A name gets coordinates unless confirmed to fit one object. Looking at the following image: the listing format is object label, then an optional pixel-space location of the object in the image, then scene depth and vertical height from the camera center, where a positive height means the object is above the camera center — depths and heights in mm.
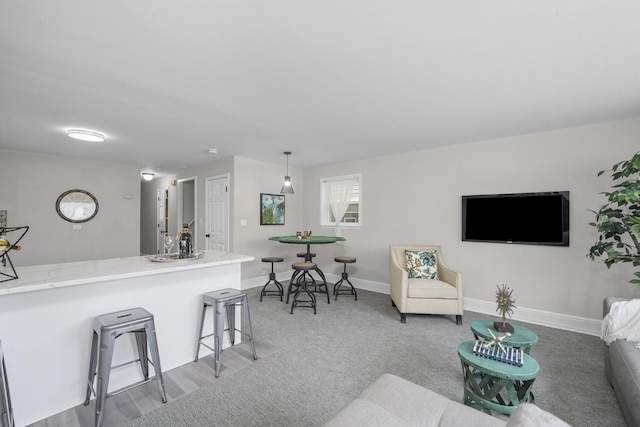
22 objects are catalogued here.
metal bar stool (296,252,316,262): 4469 -755
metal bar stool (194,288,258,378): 2322 -915
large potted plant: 2398 -92
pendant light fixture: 4551 +373
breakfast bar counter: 1727 -777
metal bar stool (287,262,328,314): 3877 -1204
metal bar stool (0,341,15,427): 1466 -1029
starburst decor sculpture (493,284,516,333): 2166 -751
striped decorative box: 1745 -936
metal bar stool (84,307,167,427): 1732 -917
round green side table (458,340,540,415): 1658 -1097
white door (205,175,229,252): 5105 -68
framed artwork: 5387 +12
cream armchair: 3416 -1064
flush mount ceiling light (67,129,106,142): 3480 +946
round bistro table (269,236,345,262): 4156 -460
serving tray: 2453 -444
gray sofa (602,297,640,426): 1441 -966
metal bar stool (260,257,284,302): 4484 -1312
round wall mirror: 4973 +54
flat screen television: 3375 -99
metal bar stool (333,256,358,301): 4566 -1288
